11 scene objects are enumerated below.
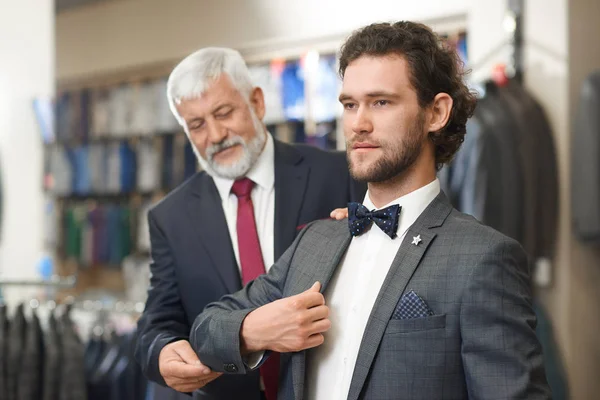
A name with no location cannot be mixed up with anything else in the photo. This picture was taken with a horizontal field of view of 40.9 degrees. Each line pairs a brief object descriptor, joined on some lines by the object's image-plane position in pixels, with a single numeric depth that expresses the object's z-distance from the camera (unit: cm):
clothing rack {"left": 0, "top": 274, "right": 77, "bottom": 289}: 298
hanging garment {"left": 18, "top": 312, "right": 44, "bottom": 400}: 307
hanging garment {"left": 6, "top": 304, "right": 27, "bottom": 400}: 307
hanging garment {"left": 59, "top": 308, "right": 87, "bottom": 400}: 312
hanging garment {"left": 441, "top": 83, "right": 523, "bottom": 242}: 380
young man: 127
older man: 190
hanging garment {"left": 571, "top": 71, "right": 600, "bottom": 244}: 377
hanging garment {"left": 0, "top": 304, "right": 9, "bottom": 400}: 307
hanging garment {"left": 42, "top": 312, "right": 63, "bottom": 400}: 309
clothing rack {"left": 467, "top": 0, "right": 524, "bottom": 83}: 411
